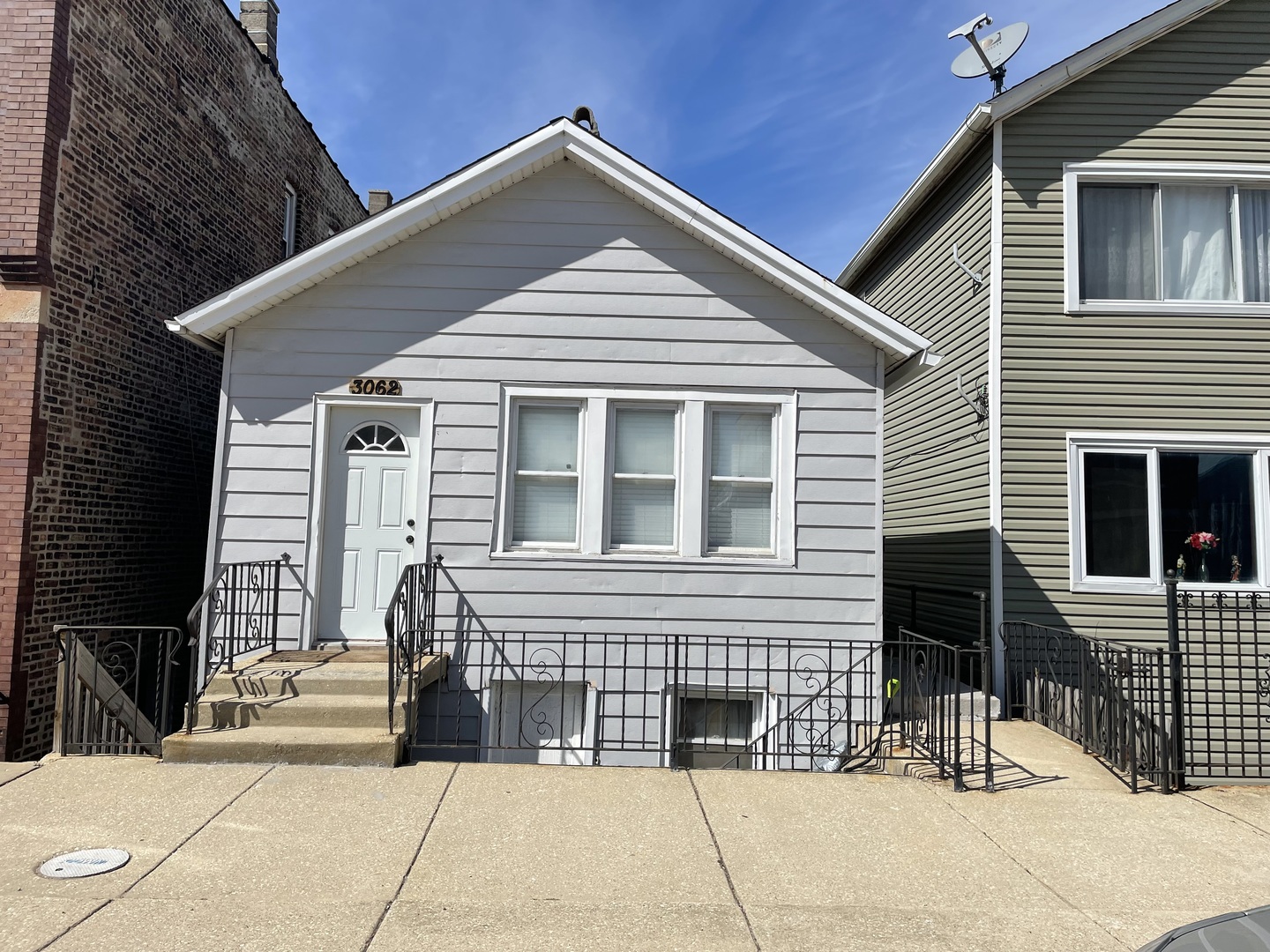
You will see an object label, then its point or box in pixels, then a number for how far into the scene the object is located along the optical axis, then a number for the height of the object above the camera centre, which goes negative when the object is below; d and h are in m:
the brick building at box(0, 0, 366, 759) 7.77 +2.25
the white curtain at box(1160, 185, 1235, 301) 9.91 +3.54
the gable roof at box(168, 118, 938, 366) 7.92 +2.71
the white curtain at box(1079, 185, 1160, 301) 9.91 +3.50
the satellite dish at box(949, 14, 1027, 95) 10.16 +5.89
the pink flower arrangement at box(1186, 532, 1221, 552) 9.33 +0.14
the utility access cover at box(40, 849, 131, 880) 4.53 -1.81
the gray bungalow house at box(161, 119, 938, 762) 8.04 +1.02
